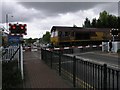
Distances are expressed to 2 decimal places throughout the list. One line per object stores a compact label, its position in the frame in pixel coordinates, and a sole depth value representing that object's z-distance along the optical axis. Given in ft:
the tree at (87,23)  123.21
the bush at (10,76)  10.75
